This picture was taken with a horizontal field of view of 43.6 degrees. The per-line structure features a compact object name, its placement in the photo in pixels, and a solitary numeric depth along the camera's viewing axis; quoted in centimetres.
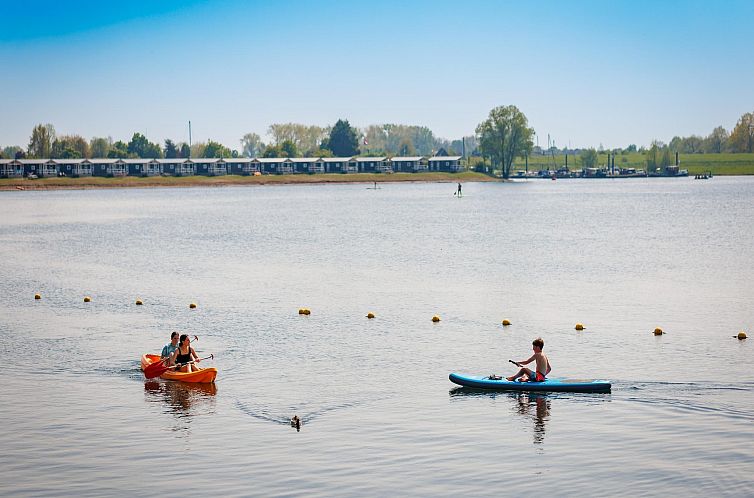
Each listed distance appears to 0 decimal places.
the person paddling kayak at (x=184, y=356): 3175
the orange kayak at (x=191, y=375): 3092
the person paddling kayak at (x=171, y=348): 3203
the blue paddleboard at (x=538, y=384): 2847
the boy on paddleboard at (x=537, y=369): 2916
